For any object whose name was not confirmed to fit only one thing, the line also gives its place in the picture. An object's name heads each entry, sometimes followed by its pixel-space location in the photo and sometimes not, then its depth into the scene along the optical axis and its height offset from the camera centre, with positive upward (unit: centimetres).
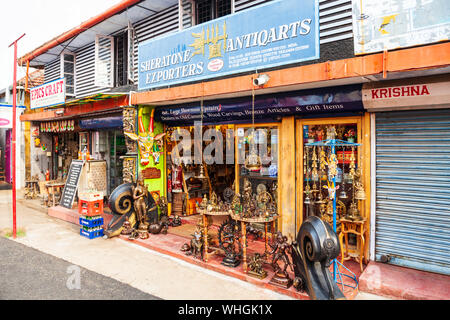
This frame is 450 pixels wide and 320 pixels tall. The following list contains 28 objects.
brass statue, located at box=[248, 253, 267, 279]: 578 -230
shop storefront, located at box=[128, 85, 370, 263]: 647 +36
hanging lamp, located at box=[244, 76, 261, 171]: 567 -16
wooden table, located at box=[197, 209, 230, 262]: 651 -151
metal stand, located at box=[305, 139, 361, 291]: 530 -135
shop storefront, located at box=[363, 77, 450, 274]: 559 -37
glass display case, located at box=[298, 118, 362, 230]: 657 -35
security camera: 642 +169
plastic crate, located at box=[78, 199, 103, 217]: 870 -158
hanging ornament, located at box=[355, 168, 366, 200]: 628 -72
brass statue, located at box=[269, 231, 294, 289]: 541 -212
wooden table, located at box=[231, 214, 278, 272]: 589 -147
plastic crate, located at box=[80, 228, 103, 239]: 867 -237
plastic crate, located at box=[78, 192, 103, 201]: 871 -122
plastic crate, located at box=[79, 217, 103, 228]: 866 -202
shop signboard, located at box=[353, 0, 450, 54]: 471 +228
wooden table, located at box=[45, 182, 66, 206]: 1240 -130
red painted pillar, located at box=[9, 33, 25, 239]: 866 +106
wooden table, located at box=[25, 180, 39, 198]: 1495 -156
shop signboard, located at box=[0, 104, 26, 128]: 1388 +201
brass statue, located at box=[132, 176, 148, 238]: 866 -142
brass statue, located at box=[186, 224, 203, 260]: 686 -213
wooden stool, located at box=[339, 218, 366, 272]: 619 -185
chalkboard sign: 1150 -116
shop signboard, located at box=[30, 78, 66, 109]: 1148 +265
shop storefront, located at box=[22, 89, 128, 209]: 1113 +69
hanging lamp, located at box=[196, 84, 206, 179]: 846 +132
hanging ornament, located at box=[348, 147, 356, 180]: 641 -24
